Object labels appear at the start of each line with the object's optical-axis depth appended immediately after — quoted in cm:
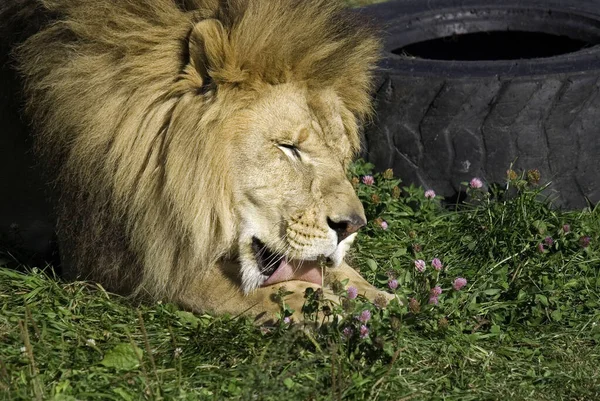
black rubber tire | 964
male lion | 732
